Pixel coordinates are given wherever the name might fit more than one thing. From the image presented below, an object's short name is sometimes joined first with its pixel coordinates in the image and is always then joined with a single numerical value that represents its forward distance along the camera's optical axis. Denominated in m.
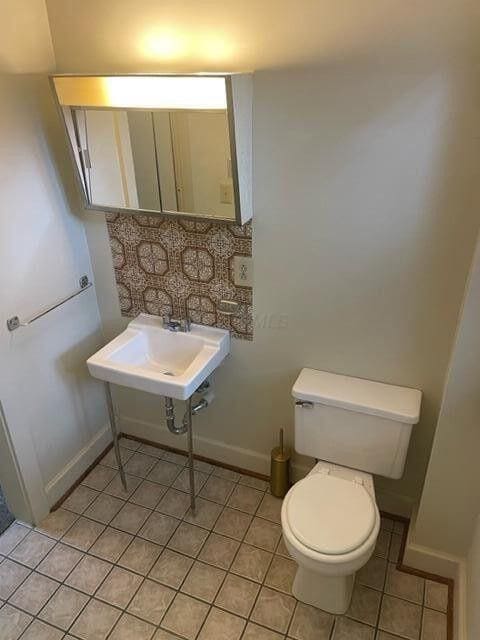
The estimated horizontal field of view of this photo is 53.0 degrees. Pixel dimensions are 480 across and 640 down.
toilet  1.69
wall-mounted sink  1.93
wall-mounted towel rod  1.93
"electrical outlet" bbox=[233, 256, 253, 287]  2.00
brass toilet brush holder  2.30
